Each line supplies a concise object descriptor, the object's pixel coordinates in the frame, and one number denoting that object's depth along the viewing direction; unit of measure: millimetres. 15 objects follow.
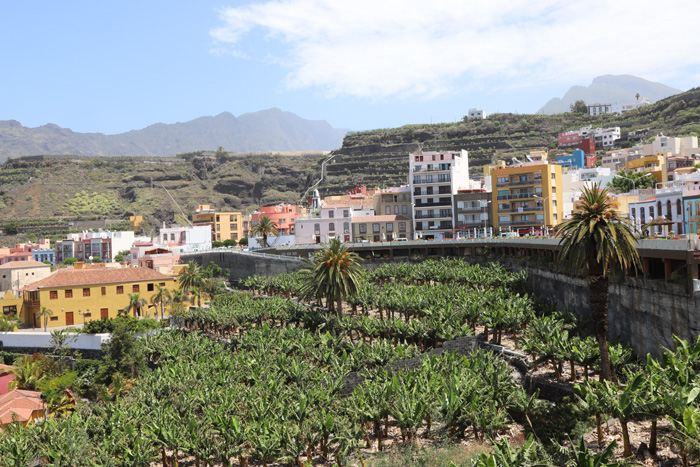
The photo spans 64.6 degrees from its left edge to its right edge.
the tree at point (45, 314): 66375
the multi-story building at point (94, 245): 132125
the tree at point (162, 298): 71688
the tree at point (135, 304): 70250
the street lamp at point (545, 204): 88688
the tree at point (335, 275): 49312
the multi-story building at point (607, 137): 166125
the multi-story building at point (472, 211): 97125
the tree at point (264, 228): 102738
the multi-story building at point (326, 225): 103625
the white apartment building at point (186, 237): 120375
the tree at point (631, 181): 96250
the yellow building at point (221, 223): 145625
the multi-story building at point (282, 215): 134988
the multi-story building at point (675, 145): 120188
